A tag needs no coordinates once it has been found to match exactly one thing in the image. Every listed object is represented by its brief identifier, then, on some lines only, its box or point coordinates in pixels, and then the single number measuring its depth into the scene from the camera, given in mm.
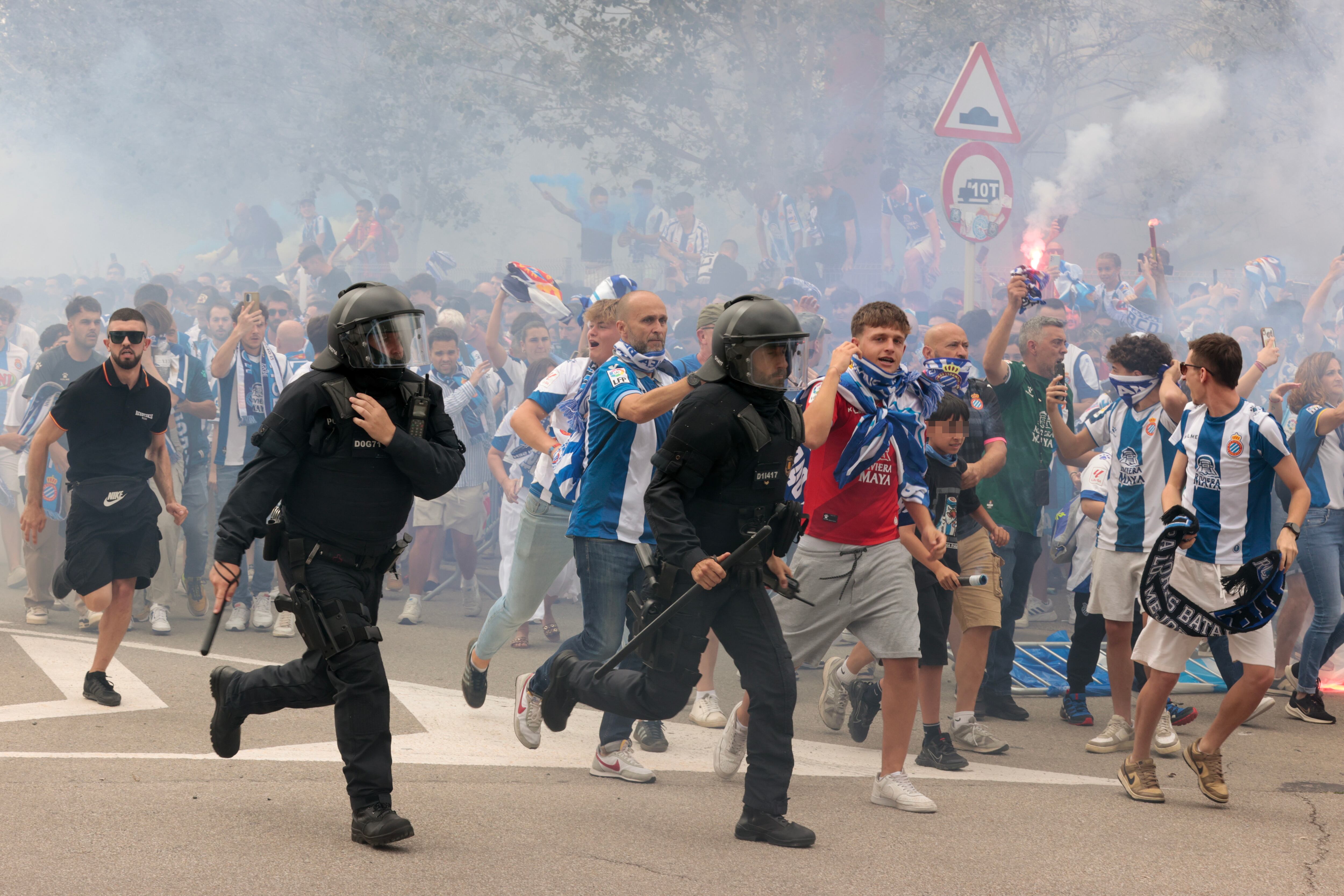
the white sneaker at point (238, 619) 16391
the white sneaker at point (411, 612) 17531
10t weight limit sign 22047
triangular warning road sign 21734
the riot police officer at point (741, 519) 8328
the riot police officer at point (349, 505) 7883
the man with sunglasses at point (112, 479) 12305
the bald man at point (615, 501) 10250
